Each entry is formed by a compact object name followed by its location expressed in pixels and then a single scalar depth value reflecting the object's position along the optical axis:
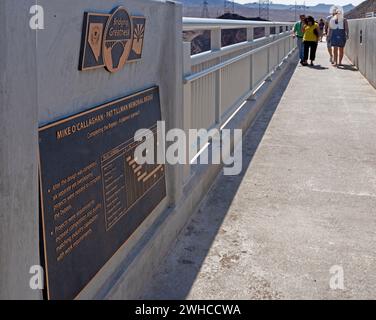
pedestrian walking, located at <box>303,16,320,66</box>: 17.64
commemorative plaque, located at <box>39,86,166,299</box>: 2.23
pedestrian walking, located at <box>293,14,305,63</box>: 18.93
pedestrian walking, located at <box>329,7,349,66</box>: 17.17
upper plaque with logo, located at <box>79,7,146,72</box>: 2.50
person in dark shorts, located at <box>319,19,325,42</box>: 29.27
